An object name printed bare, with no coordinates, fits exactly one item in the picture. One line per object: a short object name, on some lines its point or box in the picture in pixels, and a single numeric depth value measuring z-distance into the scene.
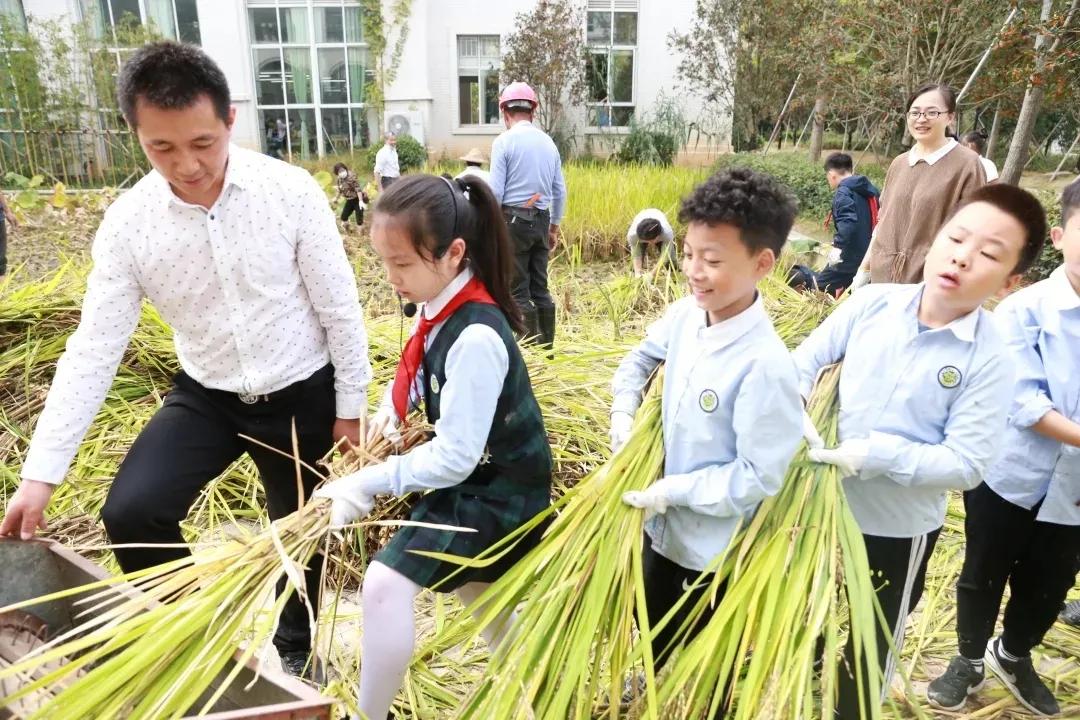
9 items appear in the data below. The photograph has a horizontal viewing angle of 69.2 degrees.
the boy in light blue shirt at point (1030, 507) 1.62
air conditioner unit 14.05
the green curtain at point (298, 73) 14.05
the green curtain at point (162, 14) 13.36
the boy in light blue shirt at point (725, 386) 1.29
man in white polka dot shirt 1.45
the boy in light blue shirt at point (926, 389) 1.35
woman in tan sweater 3.13
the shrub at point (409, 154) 12.98
